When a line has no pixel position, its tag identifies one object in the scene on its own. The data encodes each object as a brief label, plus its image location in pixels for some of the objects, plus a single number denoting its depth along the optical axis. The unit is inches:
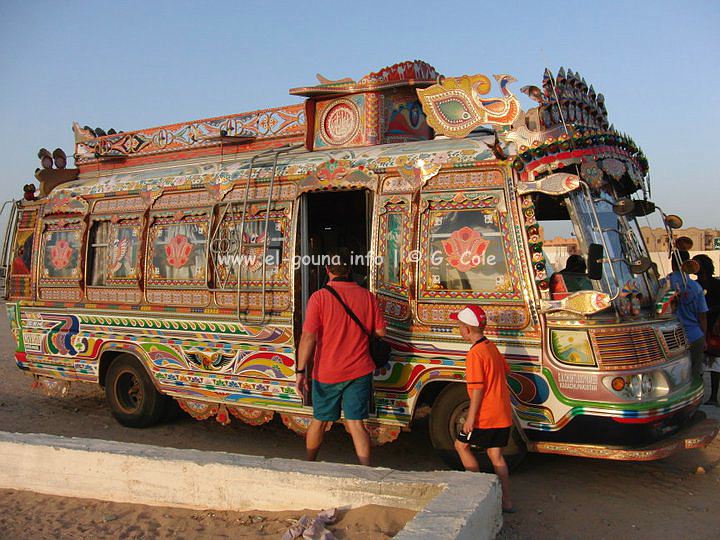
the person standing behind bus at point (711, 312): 301.7
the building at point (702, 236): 878.4
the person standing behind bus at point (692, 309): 271.9
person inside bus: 214.5
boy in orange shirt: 183.9
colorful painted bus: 211.0
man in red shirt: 214.8
